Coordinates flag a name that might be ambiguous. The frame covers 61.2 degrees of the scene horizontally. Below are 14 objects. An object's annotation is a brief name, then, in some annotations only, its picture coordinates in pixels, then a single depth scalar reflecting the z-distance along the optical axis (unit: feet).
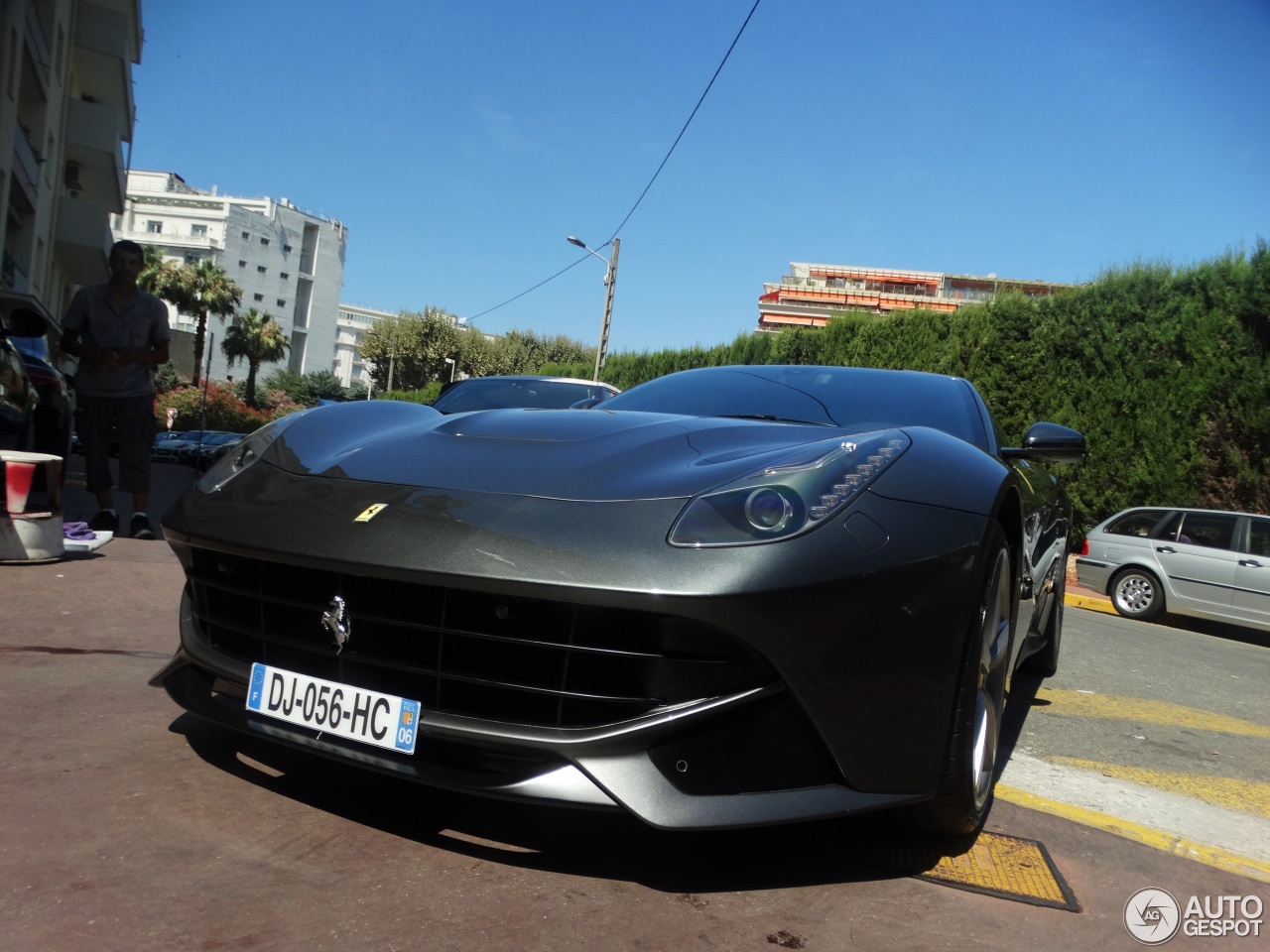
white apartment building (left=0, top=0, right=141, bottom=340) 60.08
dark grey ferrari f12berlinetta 6.26
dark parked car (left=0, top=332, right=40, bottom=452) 17.24
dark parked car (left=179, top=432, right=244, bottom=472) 92.49
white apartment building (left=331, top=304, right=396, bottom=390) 475.72
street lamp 98.27
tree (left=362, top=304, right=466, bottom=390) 217.97
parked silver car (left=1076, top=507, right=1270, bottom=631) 33.01
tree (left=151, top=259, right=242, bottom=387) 173.47
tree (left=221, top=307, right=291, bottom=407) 199.21
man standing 18.83
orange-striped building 308.60
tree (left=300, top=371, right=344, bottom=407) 260.42
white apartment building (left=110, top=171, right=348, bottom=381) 304.91
